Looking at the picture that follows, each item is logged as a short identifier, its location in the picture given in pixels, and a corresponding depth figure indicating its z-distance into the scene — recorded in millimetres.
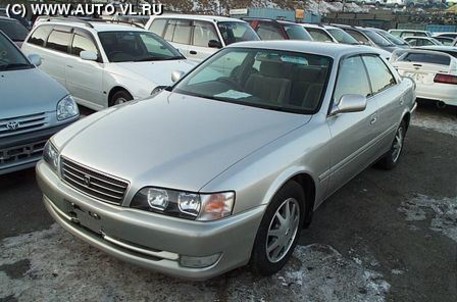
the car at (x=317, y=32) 12648
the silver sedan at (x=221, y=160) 2367
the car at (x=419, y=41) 15909
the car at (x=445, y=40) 18719
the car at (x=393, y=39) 14574
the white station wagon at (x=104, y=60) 6059
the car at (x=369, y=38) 13569
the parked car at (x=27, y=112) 3830
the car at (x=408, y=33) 19062
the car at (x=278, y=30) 11078
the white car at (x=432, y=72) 8070
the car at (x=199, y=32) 9047
